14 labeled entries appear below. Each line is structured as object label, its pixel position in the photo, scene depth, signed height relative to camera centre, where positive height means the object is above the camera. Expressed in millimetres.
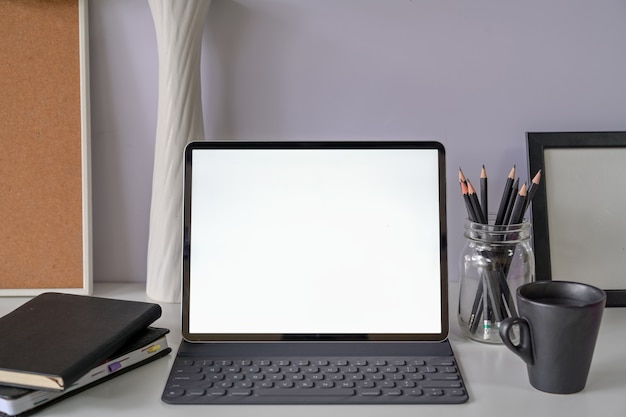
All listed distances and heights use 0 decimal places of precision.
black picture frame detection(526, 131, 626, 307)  878 +19
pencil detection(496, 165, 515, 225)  778 +16
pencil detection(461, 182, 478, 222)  778 +12
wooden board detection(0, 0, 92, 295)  887 +100
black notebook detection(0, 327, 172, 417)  594 -148
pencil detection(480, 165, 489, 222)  784 +28
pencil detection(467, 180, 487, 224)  776 +12
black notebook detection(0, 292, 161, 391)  602 -112
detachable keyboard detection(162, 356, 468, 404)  631 -160
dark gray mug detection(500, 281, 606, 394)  619 -118
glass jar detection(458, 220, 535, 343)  766 -70
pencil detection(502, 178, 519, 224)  778 +10
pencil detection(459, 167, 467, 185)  780 +42
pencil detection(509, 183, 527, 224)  757 +6
